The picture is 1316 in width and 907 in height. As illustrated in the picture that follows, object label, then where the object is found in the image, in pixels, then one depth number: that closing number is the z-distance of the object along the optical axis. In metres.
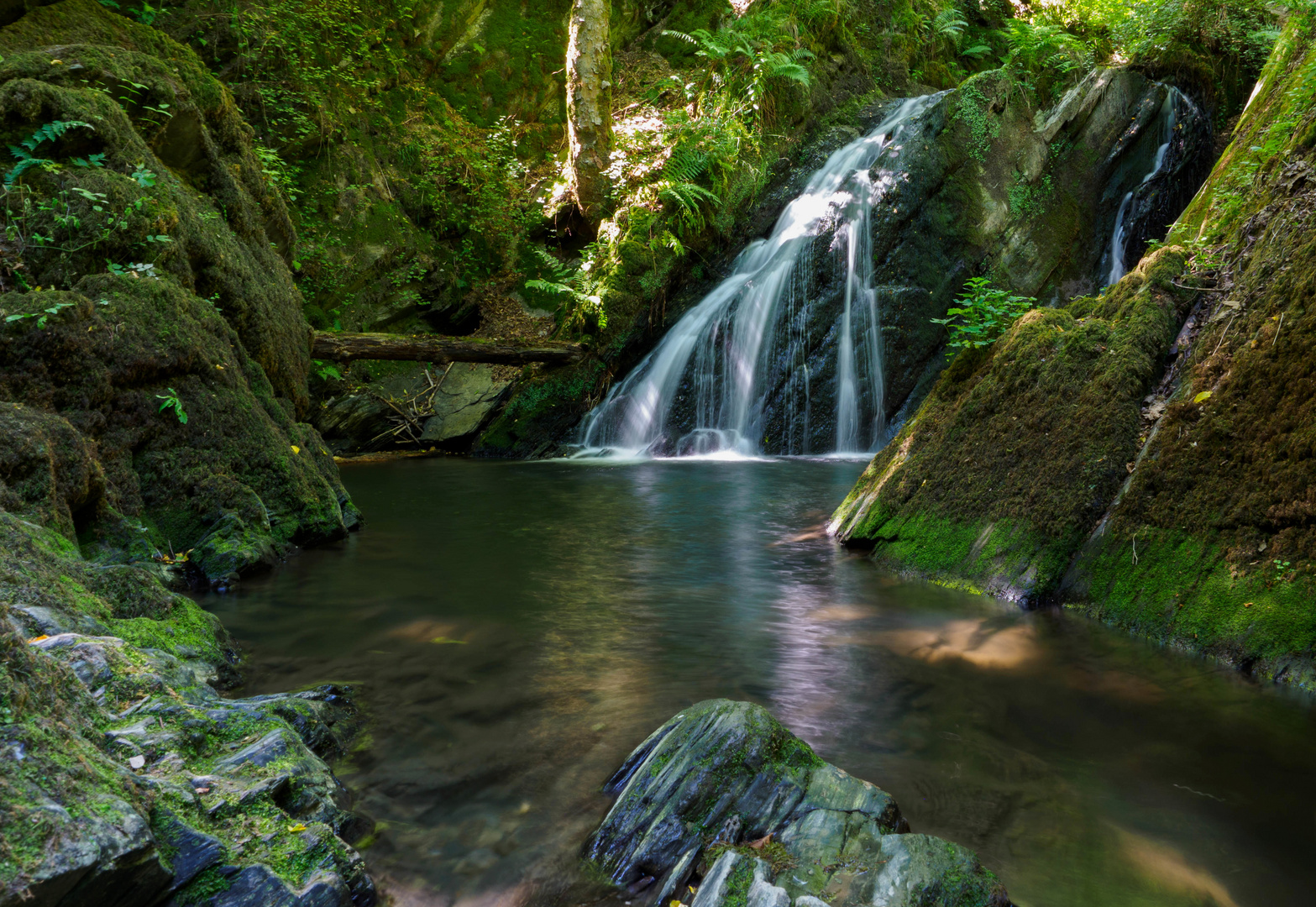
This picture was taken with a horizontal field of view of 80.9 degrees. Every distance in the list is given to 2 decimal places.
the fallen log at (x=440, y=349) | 10.73
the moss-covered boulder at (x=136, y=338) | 4.57
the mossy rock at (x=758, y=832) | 2.04
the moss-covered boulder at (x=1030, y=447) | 4.55
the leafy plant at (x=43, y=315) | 4.54
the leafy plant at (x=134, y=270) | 5.32
